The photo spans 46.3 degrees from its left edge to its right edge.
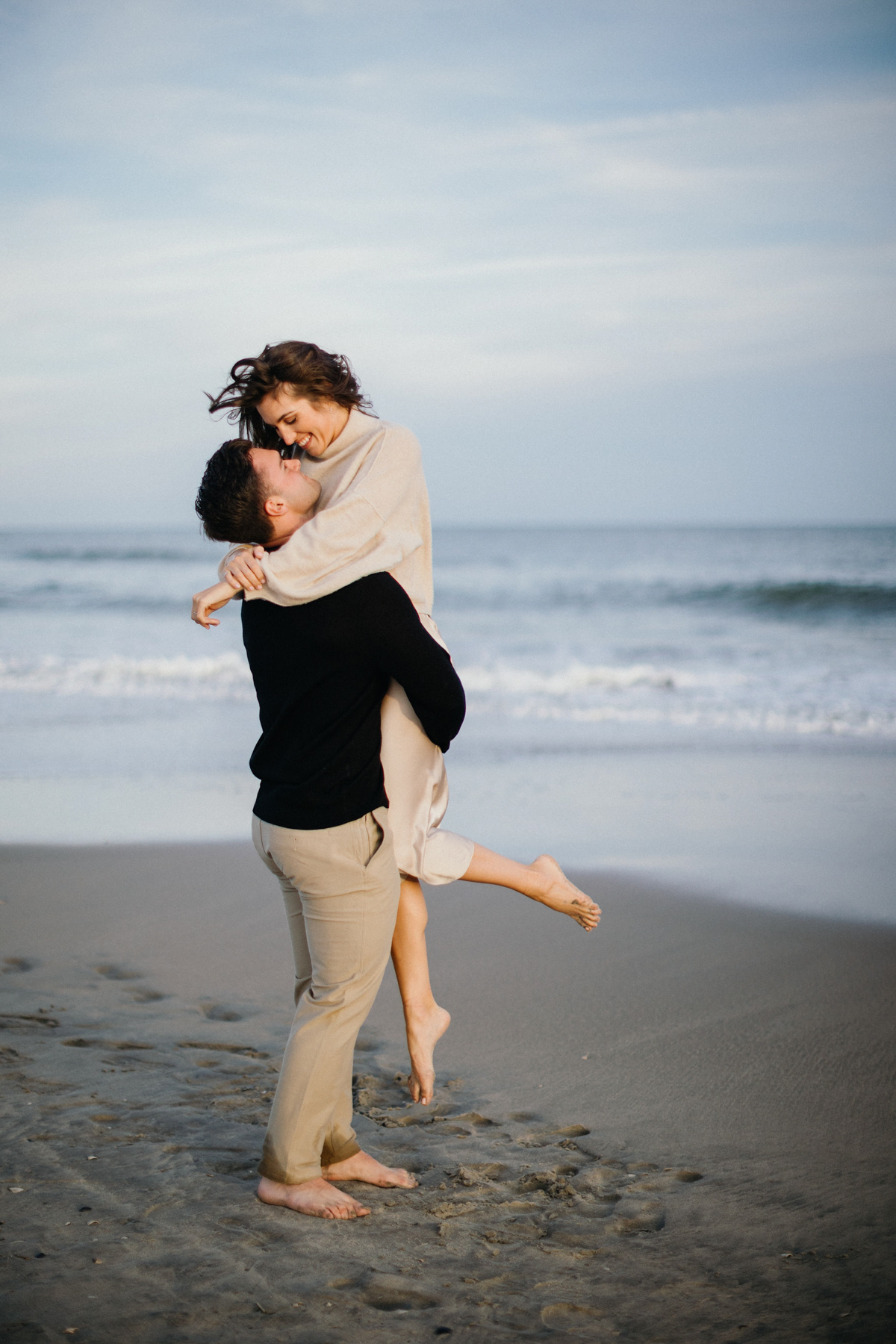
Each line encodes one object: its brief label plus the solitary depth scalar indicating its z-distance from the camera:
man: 2.40
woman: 2.41
